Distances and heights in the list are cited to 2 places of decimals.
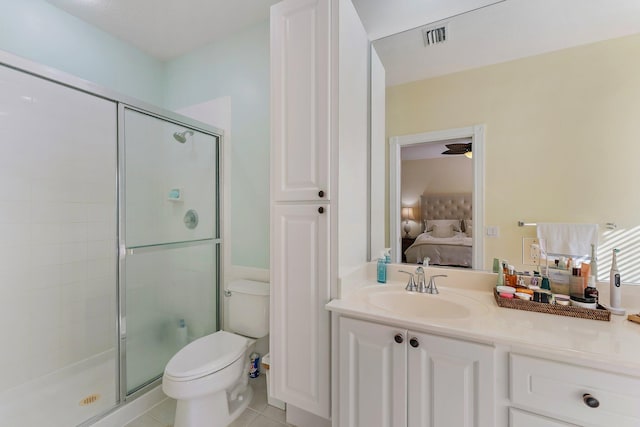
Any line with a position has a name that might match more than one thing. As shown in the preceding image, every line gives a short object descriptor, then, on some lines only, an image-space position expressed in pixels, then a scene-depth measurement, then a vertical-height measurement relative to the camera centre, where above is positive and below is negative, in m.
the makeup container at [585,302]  1.01 -0.35
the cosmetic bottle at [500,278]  1.23 -0.30
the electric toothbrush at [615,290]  1.01 -0.30
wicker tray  0.97 -0.37
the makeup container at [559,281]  1.13 -0.30
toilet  1.33 -0.82
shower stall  1.60 -0.21
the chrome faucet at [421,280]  1.32 -0.34
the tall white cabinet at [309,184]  1.20 +0.14
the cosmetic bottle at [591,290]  1.03 -0.30
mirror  1.07 +0.48
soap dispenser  1.46 -0.32
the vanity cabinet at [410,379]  0.89 -0.61
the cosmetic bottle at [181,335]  2.03 -0.93
